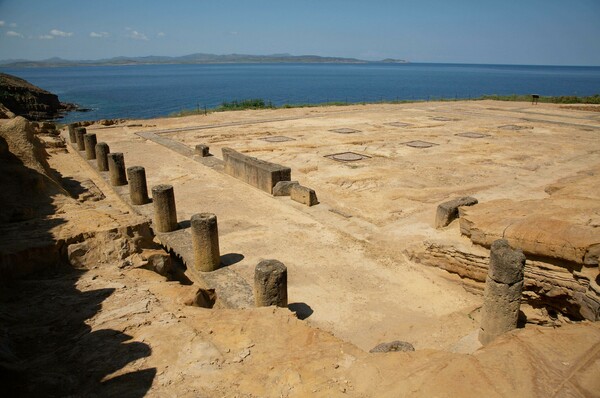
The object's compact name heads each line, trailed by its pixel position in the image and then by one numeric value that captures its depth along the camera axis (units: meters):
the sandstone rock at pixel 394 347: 5.22
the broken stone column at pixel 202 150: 17.05
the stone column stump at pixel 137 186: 11.12
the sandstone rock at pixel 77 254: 6.48
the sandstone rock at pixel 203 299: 5.79
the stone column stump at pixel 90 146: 16.94
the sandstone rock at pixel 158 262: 7.12
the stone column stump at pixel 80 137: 18.98
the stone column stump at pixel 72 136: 20.12
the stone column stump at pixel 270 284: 6.09
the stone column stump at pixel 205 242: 7.61
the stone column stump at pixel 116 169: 12.97
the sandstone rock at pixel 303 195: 11.42
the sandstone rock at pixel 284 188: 12.20
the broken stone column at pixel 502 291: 5.36
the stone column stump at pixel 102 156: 14.80
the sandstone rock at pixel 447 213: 9.32
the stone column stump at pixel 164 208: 9.26
